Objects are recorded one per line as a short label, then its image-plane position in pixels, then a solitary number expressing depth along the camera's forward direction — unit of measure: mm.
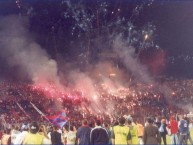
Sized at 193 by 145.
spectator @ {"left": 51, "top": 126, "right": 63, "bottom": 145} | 12086
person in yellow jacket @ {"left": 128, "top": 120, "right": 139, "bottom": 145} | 11281
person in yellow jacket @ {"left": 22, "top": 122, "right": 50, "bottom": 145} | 8242
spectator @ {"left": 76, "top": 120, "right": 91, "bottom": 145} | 11812
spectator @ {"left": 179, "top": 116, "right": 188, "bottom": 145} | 17234
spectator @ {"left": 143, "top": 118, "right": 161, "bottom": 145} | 11031
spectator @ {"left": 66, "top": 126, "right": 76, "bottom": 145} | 12875
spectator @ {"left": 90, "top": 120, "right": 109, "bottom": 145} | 10711
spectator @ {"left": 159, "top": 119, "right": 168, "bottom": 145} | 16969
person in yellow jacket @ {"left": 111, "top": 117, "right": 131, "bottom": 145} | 10500
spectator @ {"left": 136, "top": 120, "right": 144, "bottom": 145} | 14453
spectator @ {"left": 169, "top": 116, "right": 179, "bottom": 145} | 17672
